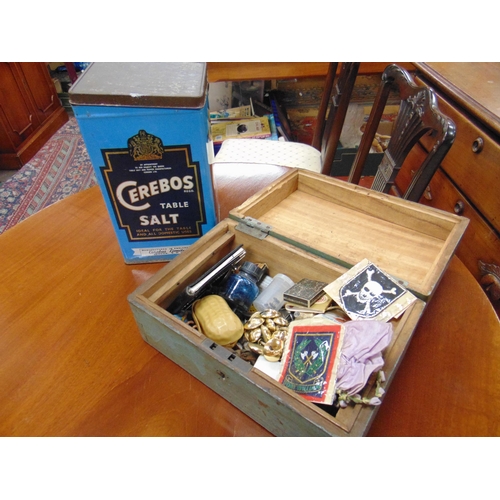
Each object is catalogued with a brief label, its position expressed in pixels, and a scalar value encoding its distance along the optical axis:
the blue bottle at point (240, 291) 0.60
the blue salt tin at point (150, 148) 0.55
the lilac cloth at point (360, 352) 0.44
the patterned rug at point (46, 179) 2.03
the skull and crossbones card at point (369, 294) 0.54
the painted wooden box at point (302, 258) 0.44
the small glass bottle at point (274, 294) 0.62
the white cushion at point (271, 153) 1.27
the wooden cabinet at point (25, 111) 2.29
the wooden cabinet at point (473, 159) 1.05
